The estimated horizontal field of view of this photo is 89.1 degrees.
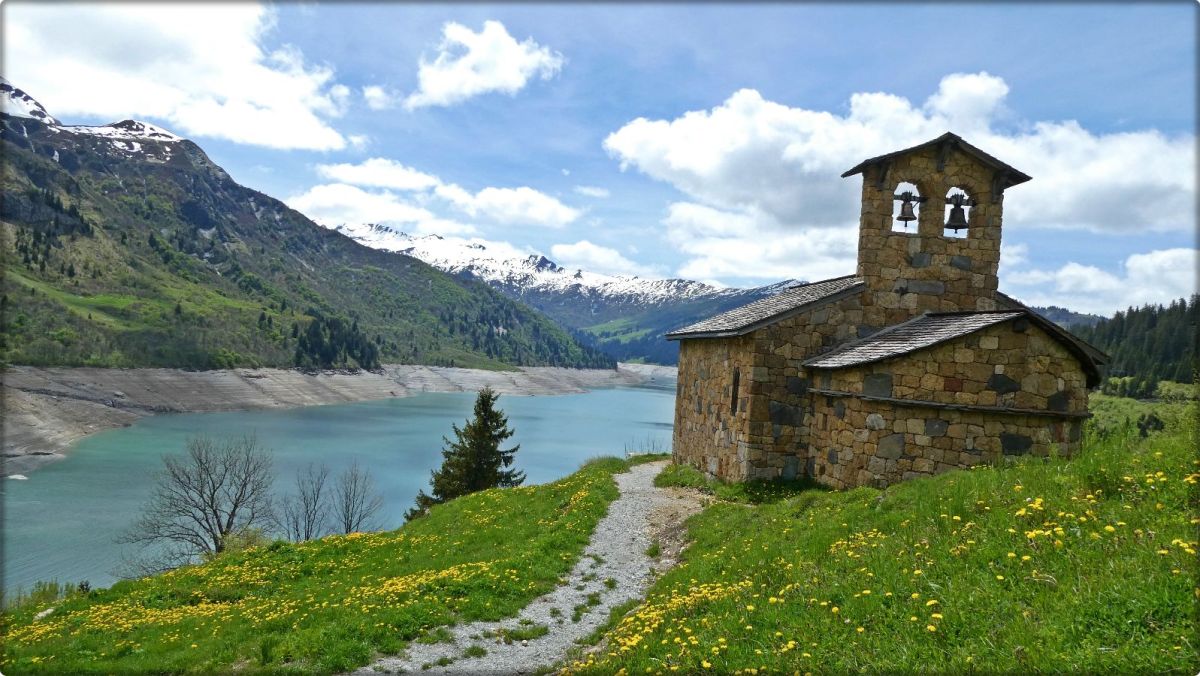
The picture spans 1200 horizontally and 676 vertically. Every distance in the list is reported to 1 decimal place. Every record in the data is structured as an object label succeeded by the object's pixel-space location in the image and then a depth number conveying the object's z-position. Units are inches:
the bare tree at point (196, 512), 1379.2
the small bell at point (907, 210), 659.4
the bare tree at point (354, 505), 1696.6
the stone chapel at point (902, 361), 502.6
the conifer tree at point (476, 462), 1408.7
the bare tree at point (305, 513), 1653.5
